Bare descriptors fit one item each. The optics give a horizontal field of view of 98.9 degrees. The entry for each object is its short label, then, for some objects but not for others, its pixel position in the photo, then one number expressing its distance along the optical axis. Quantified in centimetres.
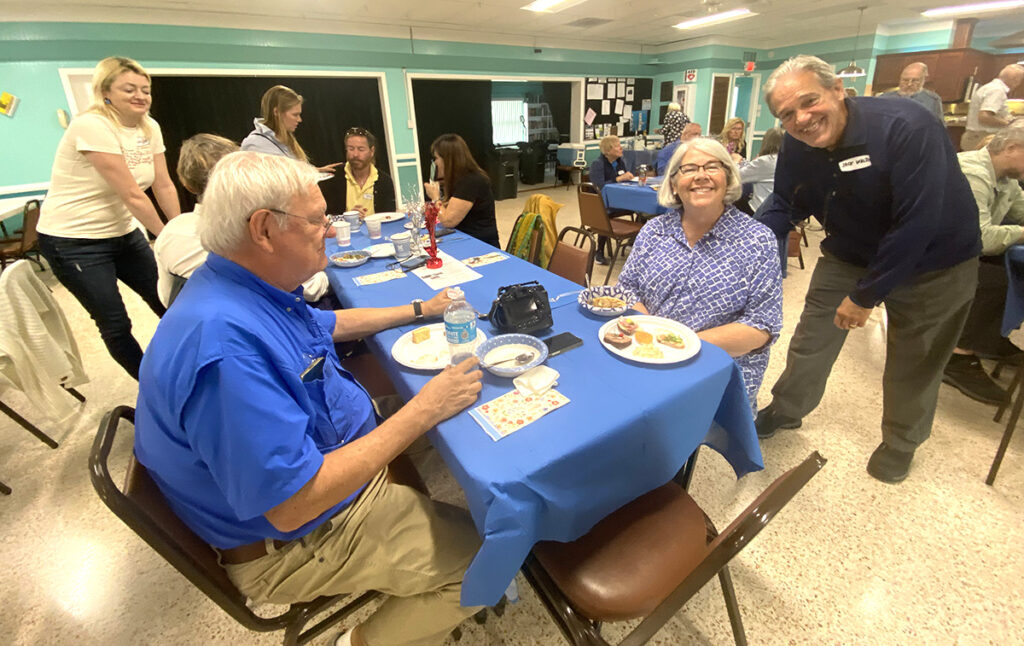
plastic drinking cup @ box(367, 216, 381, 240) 269
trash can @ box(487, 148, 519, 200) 834
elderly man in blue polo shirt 74
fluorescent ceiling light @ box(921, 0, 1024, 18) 627
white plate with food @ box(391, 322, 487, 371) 121
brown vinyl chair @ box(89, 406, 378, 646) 75
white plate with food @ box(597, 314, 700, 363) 118
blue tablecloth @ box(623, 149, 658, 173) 745
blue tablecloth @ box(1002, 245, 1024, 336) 187
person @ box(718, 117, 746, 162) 522
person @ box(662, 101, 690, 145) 592
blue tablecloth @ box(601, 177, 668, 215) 403
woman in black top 278
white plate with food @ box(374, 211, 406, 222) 327
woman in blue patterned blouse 143
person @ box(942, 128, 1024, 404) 191
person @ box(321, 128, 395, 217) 321
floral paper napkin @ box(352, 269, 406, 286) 198
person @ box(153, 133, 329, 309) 166
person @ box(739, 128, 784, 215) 369
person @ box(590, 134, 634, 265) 470
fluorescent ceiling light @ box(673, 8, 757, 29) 639
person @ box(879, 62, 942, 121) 446
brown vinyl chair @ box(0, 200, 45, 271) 395
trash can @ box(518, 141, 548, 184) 953
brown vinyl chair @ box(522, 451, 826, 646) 94
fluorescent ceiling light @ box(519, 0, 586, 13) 545
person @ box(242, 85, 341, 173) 271
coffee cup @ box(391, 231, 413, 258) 227
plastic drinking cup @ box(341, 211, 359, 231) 308
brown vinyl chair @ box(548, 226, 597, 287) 211
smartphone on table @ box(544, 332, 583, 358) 124
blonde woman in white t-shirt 188
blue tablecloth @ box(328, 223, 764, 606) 86
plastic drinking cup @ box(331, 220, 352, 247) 261
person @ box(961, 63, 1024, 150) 411
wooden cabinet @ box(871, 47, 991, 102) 730
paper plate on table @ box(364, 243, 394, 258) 234
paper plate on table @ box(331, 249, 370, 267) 220
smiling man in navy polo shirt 140
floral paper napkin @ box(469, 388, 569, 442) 96
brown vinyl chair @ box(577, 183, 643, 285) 393
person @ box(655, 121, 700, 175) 489
